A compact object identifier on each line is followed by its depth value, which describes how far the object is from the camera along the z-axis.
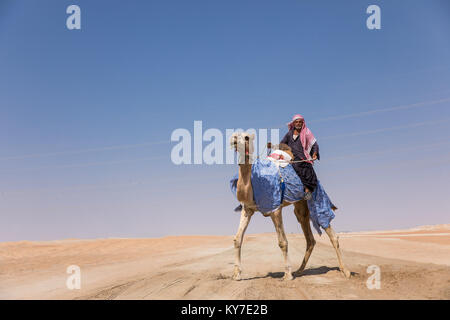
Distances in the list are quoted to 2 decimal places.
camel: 8.34
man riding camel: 9.30
